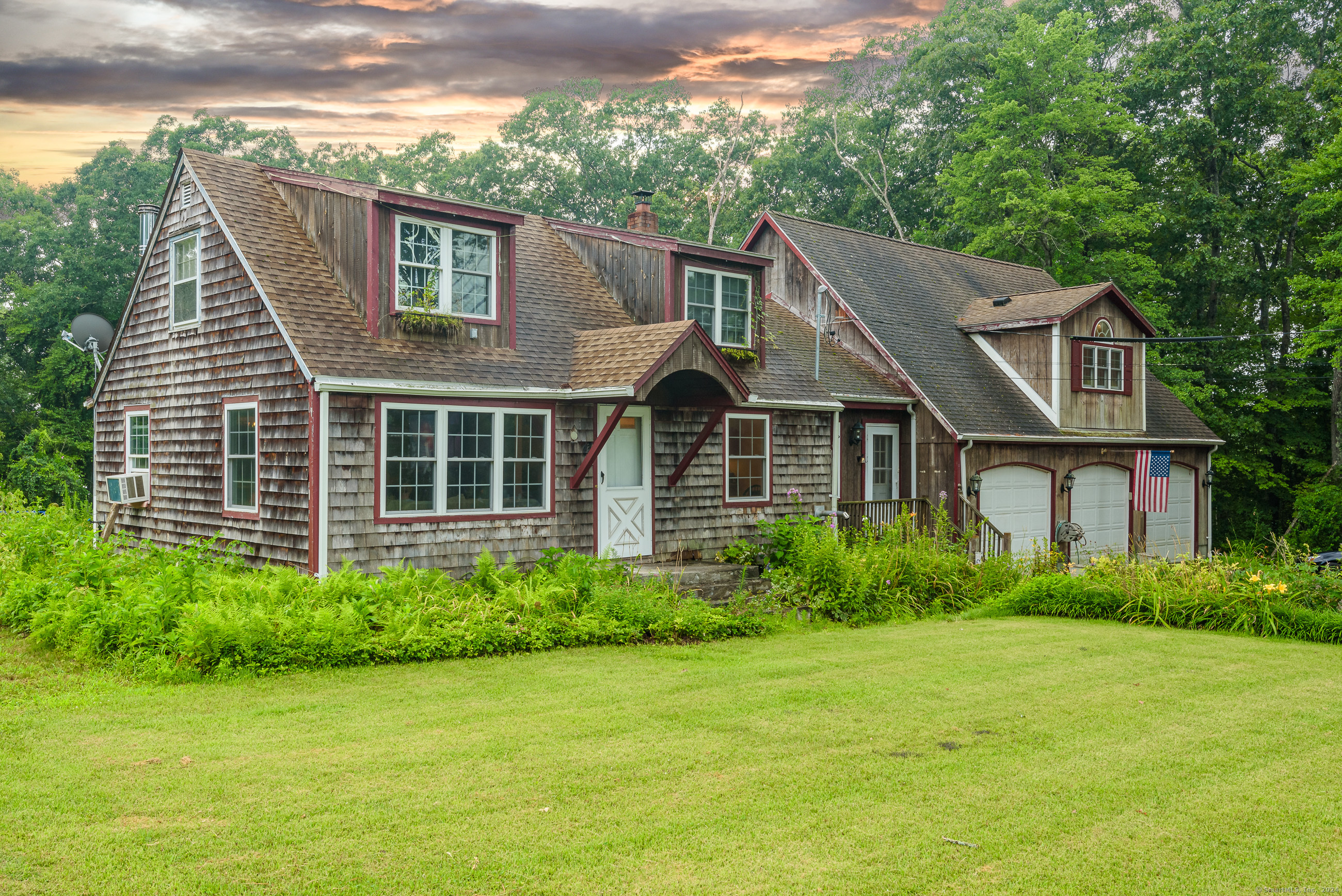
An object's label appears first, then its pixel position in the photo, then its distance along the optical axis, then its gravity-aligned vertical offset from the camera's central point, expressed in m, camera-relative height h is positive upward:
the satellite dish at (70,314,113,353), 19.16 +2.51
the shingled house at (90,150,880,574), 10.74 +0.82
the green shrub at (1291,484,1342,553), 23.94 -1.63
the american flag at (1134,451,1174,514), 20.03 -0.55
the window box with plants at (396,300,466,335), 11.42 +1.62
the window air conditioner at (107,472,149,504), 13.62 -0.57
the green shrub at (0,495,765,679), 7.84 -1.52
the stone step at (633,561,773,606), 11.82 -1.66
